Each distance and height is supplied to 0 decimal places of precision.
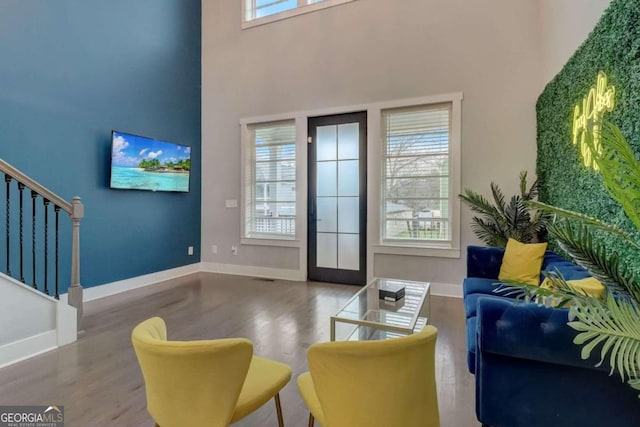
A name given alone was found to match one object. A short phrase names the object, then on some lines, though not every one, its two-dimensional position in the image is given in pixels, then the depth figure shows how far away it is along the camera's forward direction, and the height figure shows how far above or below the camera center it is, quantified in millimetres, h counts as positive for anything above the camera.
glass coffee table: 2101 -710
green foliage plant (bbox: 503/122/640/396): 1061 -292
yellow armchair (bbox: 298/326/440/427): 1065 -558
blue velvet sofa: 1323 -695
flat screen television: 4129 +668
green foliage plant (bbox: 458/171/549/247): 3592 -41
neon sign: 2084 +732
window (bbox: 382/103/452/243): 4279 +522
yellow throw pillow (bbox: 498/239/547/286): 2795 -427
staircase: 2398 -639
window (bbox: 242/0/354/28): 4855 +3195
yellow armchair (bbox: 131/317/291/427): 1121 -586
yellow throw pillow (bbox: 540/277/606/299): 1478 -349
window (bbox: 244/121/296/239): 5207 +509
